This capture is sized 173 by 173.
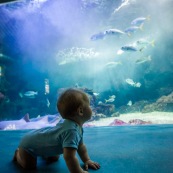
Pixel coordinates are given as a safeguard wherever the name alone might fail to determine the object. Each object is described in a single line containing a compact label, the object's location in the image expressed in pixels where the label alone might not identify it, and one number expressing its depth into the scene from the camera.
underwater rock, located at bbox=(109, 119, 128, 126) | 5.76
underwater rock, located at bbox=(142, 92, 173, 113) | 6.61
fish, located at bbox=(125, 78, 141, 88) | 7.36
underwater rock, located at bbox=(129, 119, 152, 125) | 5.80
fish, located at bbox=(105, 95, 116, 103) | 7.28
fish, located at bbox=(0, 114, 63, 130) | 5.02
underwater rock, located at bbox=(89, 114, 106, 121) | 6.55
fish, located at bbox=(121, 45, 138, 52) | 5.64
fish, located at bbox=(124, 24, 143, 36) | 6.74
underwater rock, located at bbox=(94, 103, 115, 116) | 6.78
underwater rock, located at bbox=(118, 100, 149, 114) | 7.19
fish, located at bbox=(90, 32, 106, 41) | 6.39
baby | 0.97
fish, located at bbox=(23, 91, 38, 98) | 7.28
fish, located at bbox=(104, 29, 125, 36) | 6.05
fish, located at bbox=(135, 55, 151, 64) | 6.91
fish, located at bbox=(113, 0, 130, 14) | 7.05
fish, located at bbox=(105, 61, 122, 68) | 7.35
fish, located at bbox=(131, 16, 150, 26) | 6.75
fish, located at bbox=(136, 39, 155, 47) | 6.55
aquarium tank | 7.03
